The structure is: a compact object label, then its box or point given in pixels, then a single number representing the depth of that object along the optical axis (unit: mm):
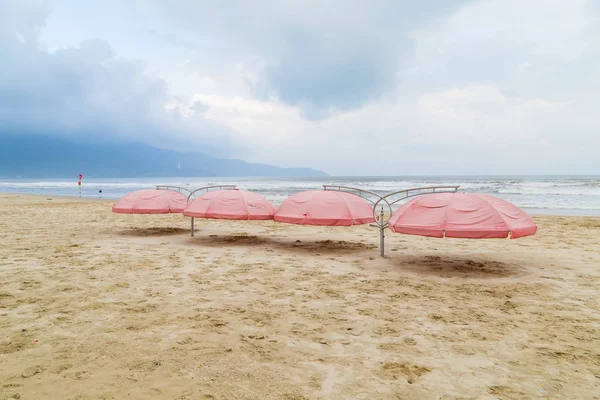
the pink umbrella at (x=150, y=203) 11289
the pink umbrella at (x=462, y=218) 7082
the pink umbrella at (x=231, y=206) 9984
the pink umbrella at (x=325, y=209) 9031
